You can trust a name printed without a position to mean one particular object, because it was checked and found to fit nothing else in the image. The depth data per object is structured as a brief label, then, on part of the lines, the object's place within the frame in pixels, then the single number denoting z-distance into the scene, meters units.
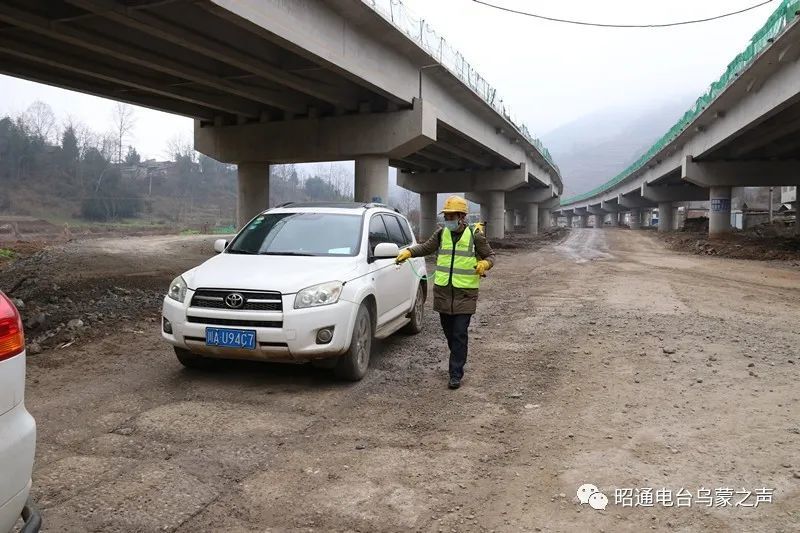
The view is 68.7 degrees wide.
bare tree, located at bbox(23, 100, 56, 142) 68.81
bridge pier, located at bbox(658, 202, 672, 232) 59.03
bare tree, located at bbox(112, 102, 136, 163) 74.00
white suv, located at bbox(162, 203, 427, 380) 5.29
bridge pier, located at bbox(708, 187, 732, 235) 34.28
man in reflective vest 5.79
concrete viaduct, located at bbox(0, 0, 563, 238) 11.98
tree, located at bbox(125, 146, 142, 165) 81.70
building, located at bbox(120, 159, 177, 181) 79.44
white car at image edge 2.24
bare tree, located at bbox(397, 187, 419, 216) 110.60
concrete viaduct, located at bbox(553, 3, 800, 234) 18.52
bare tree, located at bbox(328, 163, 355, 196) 102.66
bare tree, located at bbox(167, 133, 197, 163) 86.94
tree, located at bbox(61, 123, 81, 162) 68.88
